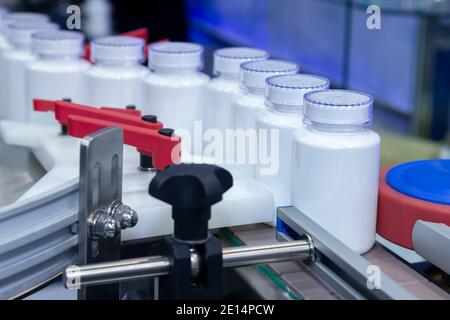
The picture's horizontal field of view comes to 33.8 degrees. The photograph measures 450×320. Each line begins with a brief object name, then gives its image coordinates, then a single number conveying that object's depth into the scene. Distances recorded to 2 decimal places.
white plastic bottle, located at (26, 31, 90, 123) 1.26
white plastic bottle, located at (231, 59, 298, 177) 1.01
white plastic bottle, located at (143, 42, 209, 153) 1.15
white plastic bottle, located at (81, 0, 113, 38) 2.93
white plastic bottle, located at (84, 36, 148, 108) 1.21
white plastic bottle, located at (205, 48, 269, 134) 1.11
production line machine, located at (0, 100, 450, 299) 0.70
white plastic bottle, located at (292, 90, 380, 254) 0.83
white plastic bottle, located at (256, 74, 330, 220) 0.92
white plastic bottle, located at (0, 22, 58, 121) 1.37
